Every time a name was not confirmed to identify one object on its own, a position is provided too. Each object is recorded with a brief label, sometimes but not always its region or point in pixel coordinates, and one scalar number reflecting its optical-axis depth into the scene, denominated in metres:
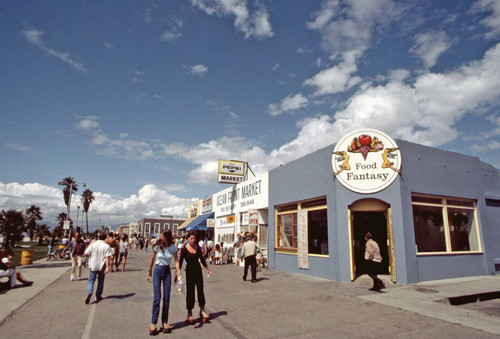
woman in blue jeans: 5.45
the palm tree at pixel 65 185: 59.89
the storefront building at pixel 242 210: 17.70
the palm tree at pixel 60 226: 53.98
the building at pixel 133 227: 102.31
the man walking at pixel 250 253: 11.69
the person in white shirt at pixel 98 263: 8.13
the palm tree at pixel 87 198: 87.56
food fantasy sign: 11.34
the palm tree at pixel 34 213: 61.05
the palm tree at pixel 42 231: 51.36
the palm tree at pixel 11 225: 22.72
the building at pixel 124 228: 114.89
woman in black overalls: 5.95
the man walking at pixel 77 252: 12.31
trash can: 18.85
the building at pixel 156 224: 86.44
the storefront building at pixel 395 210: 11.09
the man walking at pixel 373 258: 9.35
